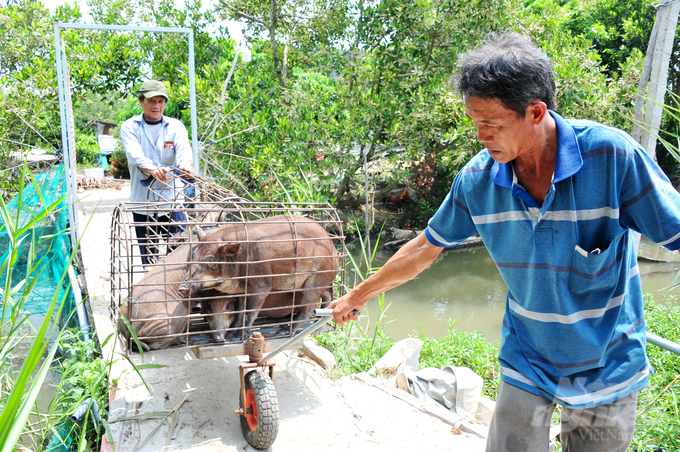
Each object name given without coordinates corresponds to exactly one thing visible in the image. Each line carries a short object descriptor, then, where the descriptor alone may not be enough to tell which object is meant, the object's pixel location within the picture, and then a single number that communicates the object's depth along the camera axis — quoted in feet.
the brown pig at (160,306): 9.29
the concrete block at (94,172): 42.83
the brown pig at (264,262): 9.05
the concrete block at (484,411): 11.17
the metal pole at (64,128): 14.74
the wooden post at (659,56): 13.51
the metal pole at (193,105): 16.51
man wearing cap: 13.79
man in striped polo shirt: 4.92
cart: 8.68
